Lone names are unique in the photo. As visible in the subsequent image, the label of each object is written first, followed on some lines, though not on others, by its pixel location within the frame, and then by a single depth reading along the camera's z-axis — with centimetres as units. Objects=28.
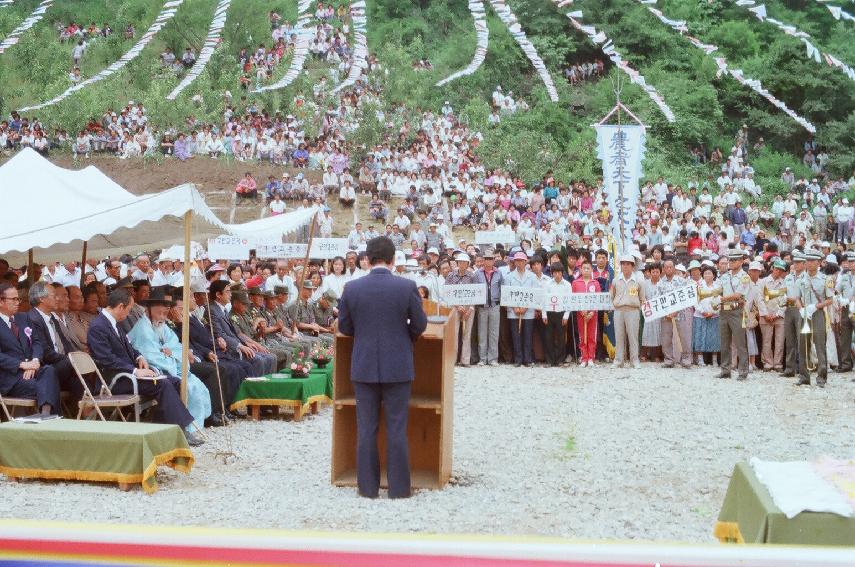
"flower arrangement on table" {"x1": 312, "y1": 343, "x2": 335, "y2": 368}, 1178
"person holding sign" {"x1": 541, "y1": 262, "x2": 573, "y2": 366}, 1470
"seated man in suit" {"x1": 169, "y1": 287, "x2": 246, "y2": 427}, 1004
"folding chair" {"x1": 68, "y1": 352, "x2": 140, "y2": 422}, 831
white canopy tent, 866
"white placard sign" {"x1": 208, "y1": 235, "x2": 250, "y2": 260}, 1720
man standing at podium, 687
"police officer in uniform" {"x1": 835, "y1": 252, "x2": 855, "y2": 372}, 1381
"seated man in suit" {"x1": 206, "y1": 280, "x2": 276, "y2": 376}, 1093
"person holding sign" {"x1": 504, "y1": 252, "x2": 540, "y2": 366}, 1479
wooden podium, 738
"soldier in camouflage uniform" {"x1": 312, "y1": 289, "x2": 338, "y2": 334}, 1424
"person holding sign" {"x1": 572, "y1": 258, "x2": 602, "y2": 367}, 1473
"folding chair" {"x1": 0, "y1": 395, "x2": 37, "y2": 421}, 830
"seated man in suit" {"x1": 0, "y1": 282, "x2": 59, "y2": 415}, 838
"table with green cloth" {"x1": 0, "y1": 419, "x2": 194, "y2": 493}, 719
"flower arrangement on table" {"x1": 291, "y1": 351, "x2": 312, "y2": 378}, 1081
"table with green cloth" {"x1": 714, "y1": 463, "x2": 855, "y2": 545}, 410
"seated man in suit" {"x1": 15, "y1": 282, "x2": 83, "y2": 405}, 884
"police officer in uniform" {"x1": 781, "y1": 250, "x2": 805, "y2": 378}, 1304
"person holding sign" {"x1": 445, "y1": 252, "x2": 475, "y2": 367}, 1474
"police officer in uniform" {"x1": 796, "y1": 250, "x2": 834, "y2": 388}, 1287
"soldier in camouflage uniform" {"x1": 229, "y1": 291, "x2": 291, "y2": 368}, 1175
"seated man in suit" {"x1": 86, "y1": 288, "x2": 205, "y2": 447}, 876
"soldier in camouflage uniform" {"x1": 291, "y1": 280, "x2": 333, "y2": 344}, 1355
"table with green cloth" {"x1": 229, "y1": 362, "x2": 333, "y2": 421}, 1052
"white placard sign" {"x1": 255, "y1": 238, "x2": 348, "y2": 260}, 1653
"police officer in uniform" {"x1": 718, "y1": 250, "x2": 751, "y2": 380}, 1352
